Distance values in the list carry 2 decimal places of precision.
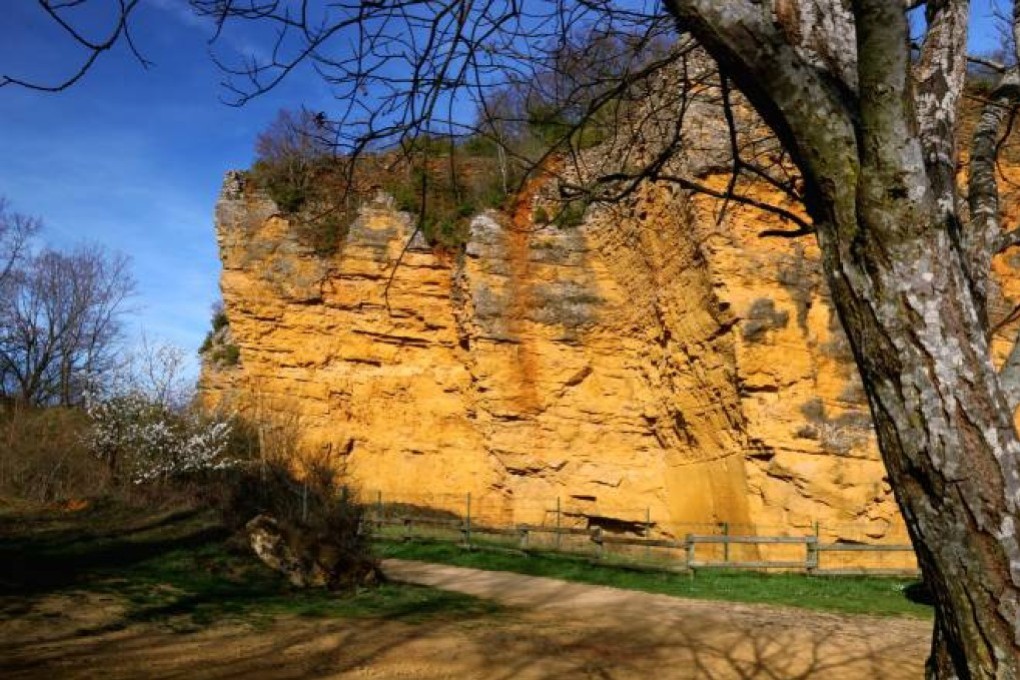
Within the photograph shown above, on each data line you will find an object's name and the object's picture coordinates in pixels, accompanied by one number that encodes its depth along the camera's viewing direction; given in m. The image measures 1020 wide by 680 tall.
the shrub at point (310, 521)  11.35
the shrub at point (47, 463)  16.91
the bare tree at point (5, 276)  31.76
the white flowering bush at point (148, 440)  18.50
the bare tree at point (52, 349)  31.48
